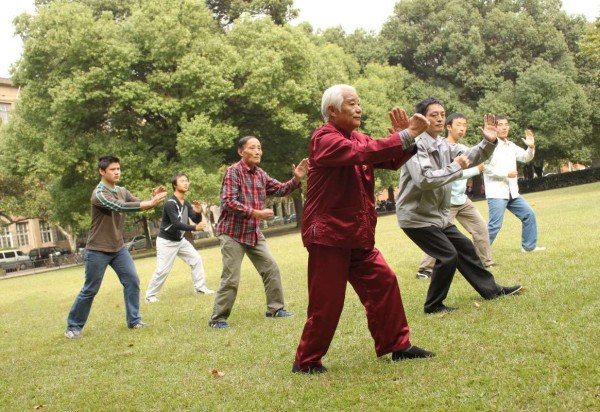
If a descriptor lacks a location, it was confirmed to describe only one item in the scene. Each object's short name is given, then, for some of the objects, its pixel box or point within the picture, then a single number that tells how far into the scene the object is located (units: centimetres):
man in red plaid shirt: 753
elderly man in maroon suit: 478
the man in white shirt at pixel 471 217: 888
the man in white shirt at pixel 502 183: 978
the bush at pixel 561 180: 5031
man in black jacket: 1034
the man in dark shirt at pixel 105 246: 781
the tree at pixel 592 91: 4891
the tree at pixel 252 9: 4081
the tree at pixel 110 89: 3000
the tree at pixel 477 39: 4872
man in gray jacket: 626
